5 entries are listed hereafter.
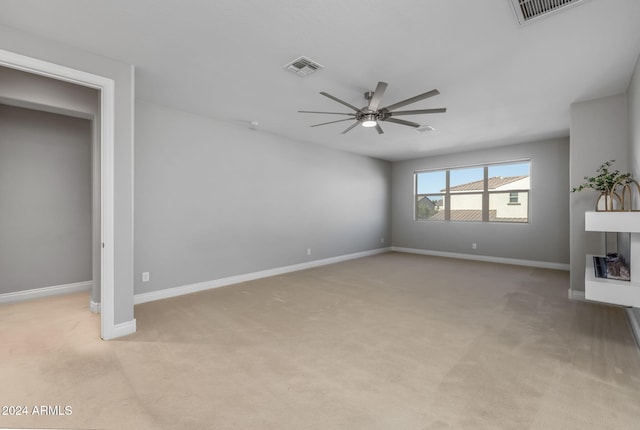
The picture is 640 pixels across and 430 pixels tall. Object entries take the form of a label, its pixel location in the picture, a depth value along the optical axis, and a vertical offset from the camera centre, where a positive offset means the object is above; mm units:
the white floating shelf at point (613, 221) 2010 -59
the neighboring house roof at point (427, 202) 7576 +318
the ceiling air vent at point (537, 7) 1926 +1450
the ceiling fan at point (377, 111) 2684 +1128
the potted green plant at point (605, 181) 2953 +367
